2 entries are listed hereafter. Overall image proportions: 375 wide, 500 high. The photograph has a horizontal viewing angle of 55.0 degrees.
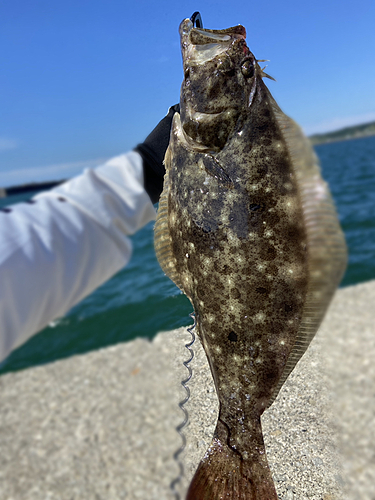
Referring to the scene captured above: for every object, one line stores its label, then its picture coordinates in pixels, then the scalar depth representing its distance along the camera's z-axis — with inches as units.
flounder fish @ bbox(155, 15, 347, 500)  12.7
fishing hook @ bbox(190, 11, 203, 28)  13.5
